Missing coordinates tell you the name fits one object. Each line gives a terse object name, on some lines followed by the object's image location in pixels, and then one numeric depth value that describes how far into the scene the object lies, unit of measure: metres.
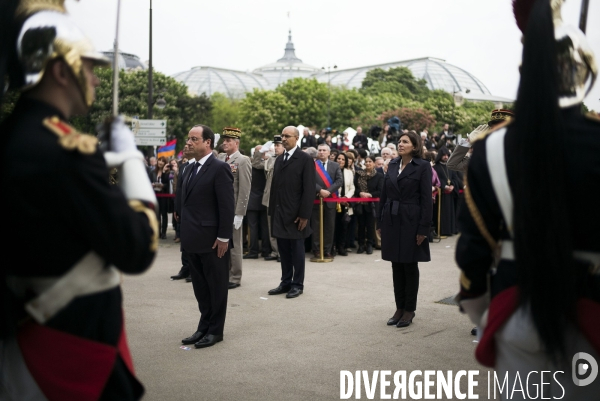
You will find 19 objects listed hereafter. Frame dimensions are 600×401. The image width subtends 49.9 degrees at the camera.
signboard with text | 21.97
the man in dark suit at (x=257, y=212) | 12.30
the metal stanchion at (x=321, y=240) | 11.77
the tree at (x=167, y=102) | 49.81
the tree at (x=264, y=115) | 56.31
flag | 22.22
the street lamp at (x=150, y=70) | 25.81
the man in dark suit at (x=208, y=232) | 6.30
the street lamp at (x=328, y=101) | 54.59
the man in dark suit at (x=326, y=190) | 12.11
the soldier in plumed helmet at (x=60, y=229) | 2.13
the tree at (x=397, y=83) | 75.94
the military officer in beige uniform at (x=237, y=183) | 9.40
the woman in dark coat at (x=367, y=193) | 13.11
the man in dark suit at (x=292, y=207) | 8.82
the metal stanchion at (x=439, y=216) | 14.92
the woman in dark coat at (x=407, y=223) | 6.94
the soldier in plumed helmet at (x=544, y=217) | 2.31
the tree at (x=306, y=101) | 57.22
